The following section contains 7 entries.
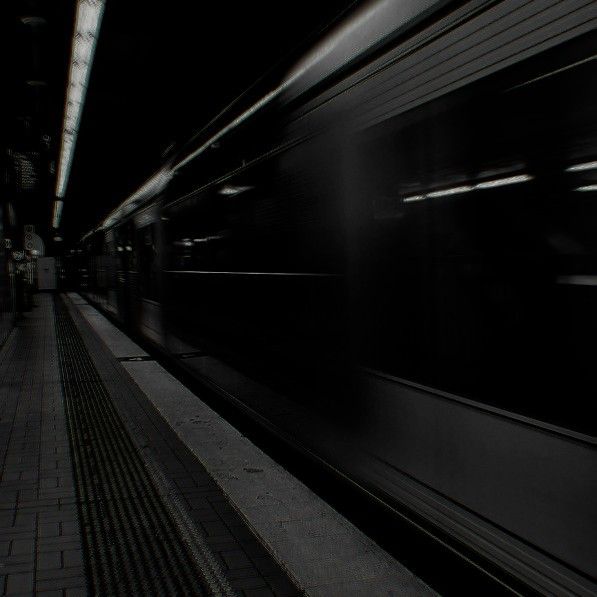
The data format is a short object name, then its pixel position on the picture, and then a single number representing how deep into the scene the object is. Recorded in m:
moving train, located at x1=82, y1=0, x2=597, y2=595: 2.24
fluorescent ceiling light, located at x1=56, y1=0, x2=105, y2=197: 6.58
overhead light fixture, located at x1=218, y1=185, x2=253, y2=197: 5.44
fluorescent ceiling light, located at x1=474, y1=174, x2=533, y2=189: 2.44
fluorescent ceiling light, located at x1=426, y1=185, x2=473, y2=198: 2.77
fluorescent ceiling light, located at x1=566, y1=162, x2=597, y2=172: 2.12
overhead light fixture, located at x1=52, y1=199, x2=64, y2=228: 27.11
